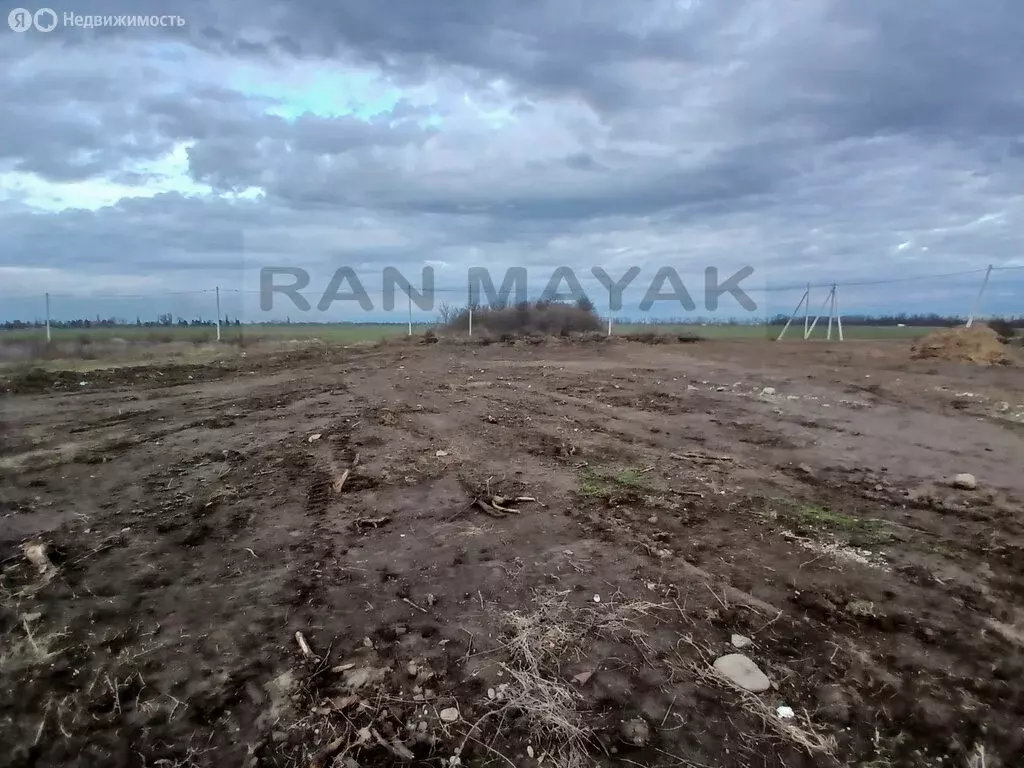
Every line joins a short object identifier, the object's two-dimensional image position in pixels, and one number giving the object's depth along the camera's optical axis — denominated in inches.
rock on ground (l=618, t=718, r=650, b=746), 78.2
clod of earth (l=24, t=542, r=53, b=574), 120.5
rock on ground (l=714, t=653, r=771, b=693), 87.1
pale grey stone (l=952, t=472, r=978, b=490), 161.8
